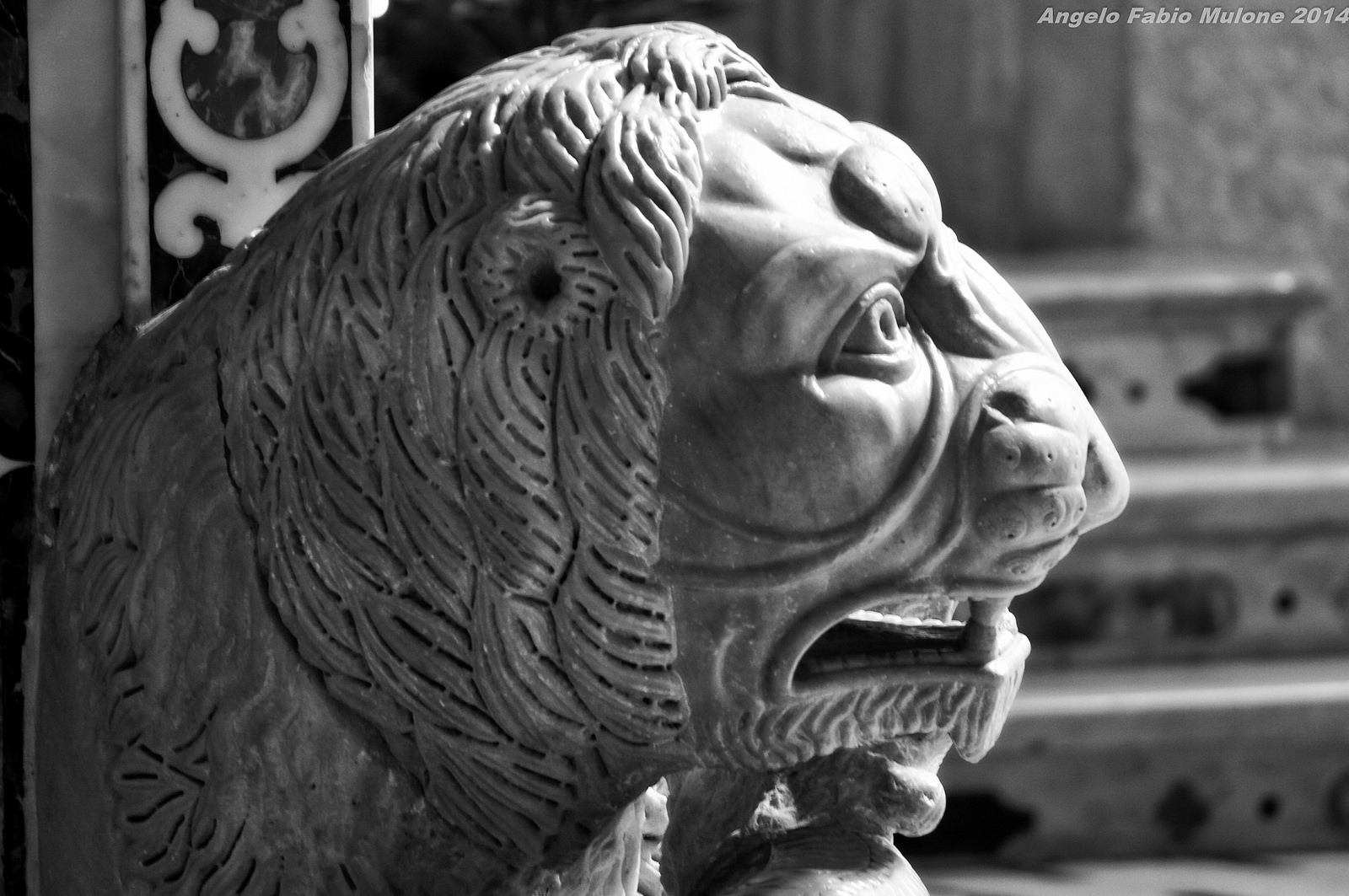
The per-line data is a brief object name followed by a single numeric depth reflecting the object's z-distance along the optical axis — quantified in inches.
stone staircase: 187.9
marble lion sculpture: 94.9
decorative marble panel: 103.2
